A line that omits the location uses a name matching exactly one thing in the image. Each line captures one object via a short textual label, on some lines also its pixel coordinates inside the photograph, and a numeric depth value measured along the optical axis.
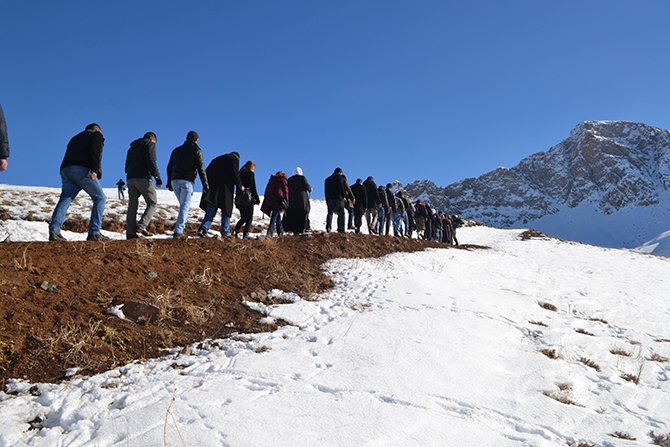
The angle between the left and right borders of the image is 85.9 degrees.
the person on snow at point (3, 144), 4.29
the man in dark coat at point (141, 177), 6.57
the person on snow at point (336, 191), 10.62
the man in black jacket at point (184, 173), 7.00
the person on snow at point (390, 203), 13.76
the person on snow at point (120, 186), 26.09
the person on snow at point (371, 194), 12.68
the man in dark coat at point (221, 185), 7.70
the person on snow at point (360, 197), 12.30
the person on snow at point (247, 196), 8.45
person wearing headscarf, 9.64
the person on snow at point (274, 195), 8.93
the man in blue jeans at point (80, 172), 5.64
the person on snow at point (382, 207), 13.23
